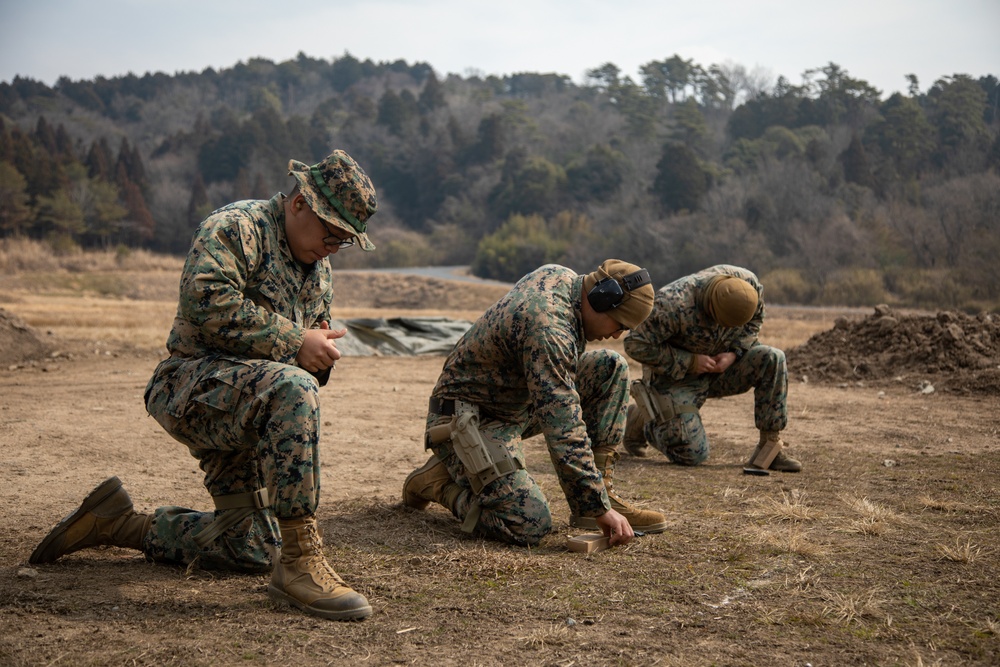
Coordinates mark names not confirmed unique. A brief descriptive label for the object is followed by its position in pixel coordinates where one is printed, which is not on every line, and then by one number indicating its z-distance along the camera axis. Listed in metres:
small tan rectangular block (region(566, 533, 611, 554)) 4.46
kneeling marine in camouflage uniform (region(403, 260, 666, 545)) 4.21
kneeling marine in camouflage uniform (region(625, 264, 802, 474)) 6.61
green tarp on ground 15.22
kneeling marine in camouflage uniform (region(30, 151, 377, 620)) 3.58
